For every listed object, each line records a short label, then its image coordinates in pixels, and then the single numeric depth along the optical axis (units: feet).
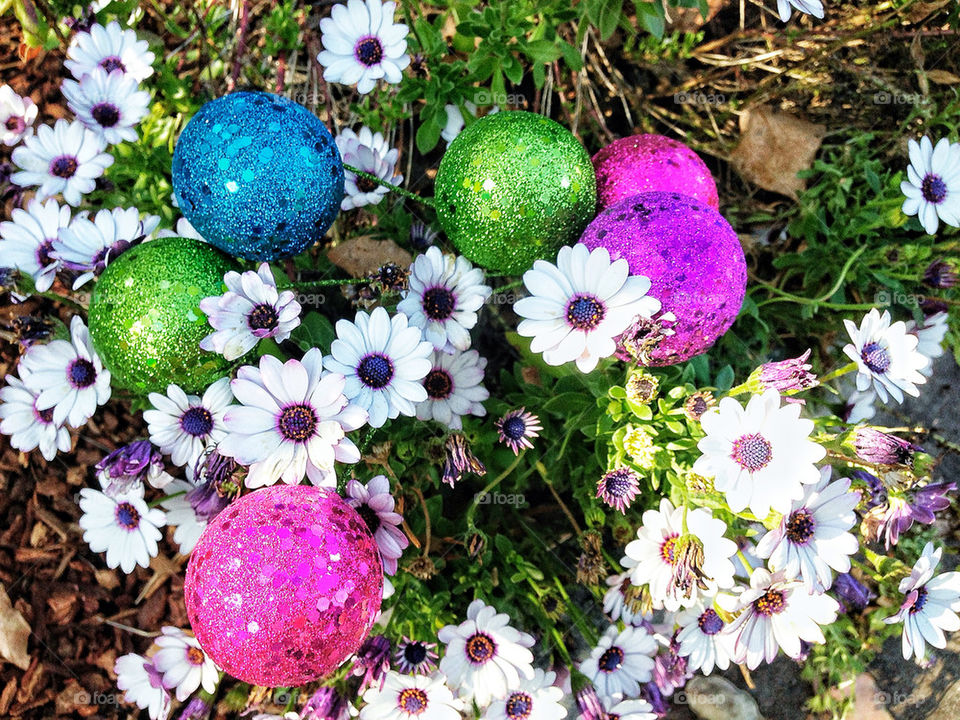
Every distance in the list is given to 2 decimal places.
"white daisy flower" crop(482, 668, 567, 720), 1.24
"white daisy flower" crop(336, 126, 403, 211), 1.39
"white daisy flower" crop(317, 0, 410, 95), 1.34
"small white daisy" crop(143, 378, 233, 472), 1.18
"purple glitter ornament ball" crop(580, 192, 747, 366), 1.08
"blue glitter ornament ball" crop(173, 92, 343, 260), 1.09
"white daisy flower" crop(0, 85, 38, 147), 1.45
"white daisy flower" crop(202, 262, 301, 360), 1.07
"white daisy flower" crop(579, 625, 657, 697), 1.31
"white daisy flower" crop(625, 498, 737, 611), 1.12
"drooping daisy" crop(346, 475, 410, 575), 1.16
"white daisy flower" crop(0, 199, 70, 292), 1.32
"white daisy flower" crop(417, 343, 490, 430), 1.28
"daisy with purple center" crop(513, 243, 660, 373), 1.05
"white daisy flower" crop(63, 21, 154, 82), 1.41
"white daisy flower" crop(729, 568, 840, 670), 1.15
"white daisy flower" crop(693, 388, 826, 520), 1.02
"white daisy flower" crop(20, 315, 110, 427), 1.27
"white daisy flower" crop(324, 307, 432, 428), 1.13
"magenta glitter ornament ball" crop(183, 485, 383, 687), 0.99
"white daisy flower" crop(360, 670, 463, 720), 1.23
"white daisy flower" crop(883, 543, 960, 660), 1.21
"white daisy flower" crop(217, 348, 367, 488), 1.05
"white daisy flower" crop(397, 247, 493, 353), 1.22
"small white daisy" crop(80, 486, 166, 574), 1.34
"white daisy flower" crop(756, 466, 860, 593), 1.12
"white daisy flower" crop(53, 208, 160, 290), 1.24
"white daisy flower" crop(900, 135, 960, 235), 1.35
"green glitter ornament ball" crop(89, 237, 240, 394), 1.10
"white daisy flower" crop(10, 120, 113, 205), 1.36
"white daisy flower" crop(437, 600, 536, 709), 1.23
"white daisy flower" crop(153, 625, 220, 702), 1.31
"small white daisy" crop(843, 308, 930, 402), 1.17
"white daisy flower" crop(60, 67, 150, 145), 1.35
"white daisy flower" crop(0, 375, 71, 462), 1.31
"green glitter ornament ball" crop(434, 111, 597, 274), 1.13
